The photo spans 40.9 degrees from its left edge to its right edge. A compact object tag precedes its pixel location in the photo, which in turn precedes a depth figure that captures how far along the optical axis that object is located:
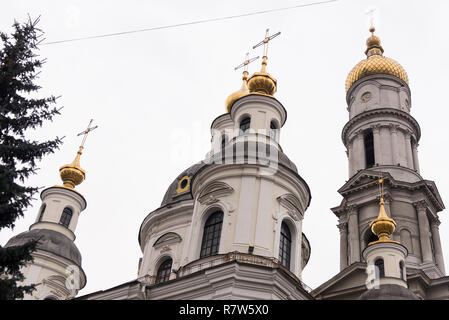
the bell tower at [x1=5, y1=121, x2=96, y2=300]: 25.91
